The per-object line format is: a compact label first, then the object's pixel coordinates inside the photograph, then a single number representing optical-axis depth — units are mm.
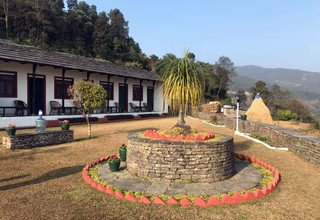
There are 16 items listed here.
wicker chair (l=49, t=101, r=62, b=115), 16296
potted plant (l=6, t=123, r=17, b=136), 9418
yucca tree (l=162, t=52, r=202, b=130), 7522
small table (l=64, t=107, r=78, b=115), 16951
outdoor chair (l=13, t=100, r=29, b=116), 14308
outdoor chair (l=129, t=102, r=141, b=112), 22585
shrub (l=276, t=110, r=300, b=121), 24972
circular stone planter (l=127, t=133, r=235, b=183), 6415
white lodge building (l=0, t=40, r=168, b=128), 14419
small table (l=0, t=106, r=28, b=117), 13700
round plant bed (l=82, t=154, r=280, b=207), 5237
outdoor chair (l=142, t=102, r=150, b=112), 23714
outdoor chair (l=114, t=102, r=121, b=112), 20813
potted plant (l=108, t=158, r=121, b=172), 7110
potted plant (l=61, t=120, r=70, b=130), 11187
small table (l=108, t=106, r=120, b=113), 19974
